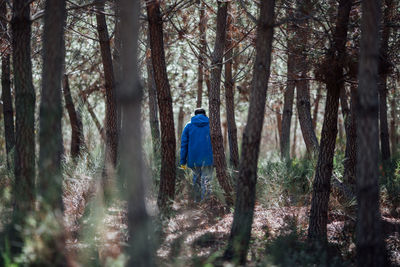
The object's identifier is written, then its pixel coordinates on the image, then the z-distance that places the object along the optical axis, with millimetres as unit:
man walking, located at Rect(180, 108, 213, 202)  19203
